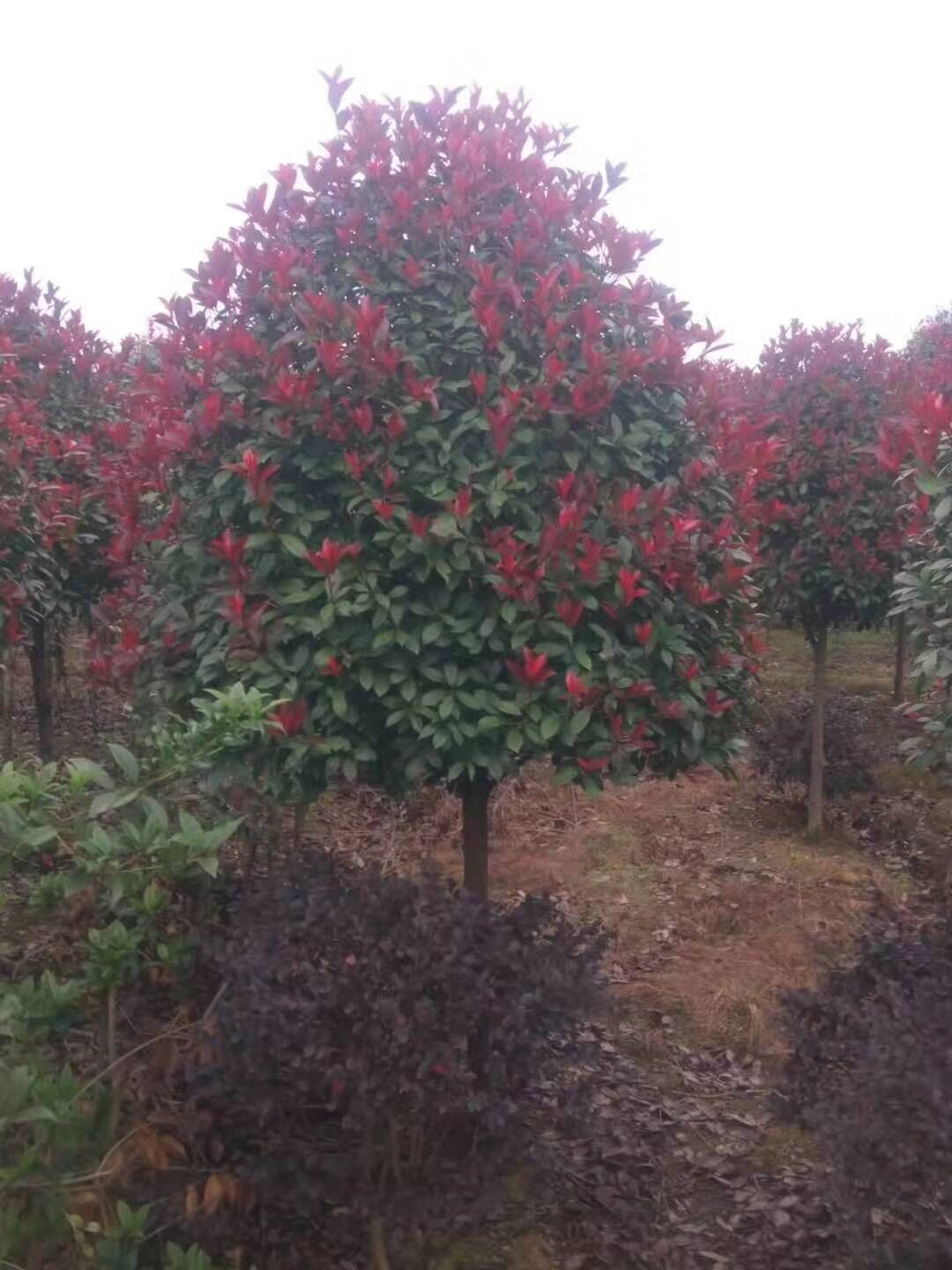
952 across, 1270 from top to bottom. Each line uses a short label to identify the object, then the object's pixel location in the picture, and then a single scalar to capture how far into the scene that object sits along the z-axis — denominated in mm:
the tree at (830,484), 6844
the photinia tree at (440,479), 3230
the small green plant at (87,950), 2463
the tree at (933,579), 3383
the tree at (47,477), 5105
